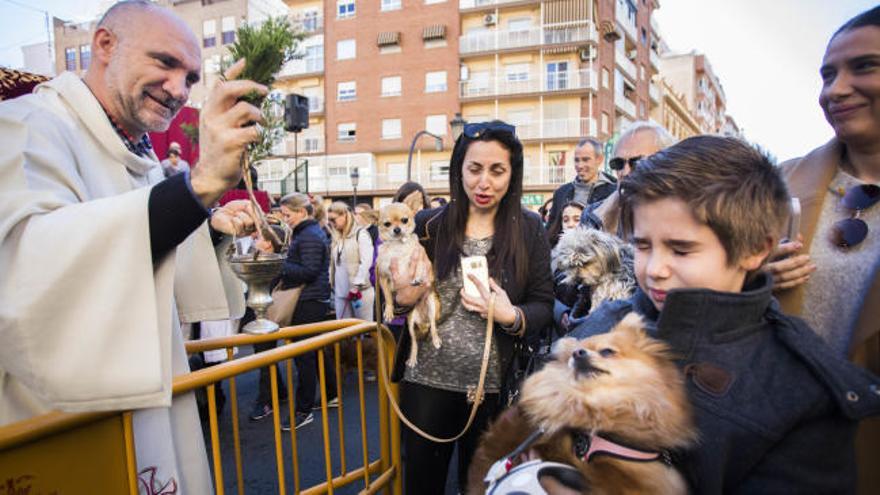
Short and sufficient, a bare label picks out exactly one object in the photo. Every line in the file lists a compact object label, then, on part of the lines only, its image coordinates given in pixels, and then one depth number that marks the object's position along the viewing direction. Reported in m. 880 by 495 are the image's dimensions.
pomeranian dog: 0.91
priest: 0.97
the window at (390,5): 28.58
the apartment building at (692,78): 45.75
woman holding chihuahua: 2.07
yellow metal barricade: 1.04
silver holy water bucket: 1.54
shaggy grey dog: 2.42
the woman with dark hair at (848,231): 1.33
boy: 0.97
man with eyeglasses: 2.70
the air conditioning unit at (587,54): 26.10
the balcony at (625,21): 29.19
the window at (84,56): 23.16
